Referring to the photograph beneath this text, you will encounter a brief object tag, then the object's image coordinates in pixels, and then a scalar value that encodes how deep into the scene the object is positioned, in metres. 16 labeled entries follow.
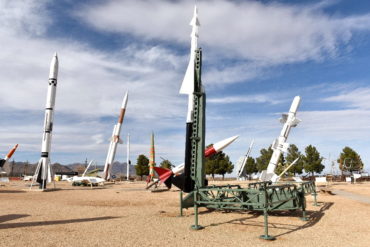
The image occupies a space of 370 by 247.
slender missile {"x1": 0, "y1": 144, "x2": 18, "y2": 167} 31.31
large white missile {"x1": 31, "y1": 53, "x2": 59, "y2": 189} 26.52
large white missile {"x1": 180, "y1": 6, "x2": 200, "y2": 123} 12.91
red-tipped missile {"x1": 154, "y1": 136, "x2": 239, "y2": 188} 17.38
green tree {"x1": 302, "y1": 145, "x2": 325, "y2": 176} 59.09
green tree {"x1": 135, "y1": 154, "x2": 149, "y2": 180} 66.25
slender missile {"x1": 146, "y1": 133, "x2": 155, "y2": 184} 29.06
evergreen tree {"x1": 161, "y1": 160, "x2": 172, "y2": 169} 70.14
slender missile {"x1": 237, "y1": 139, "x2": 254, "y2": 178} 39.34
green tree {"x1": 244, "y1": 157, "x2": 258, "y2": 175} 75.75
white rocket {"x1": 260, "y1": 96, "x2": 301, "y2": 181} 27.38
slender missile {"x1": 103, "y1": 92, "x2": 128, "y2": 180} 43.44
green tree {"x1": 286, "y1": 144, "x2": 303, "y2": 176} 60.88
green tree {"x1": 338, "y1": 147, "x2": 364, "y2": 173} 60.59
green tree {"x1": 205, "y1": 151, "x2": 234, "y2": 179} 66.00
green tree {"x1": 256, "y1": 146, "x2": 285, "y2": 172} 71.54
